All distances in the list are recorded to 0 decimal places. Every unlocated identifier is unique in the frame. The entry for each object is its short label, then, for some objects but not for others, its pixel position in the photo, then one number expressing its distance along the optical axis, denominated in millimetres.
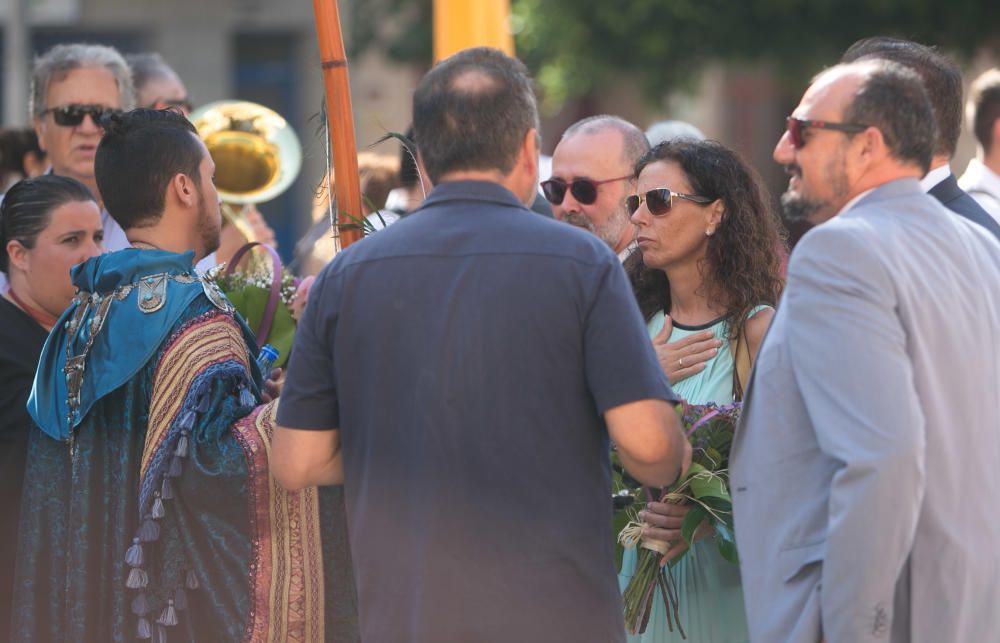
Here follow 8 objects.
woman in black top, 7891
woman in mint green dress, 7414
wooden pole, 7379
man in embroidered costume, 6883
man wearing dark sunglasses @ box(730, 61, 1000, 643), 5270
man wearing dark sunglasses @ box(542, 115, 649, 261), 9445
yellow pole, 13125
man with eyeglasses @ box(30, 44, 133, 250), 10602
